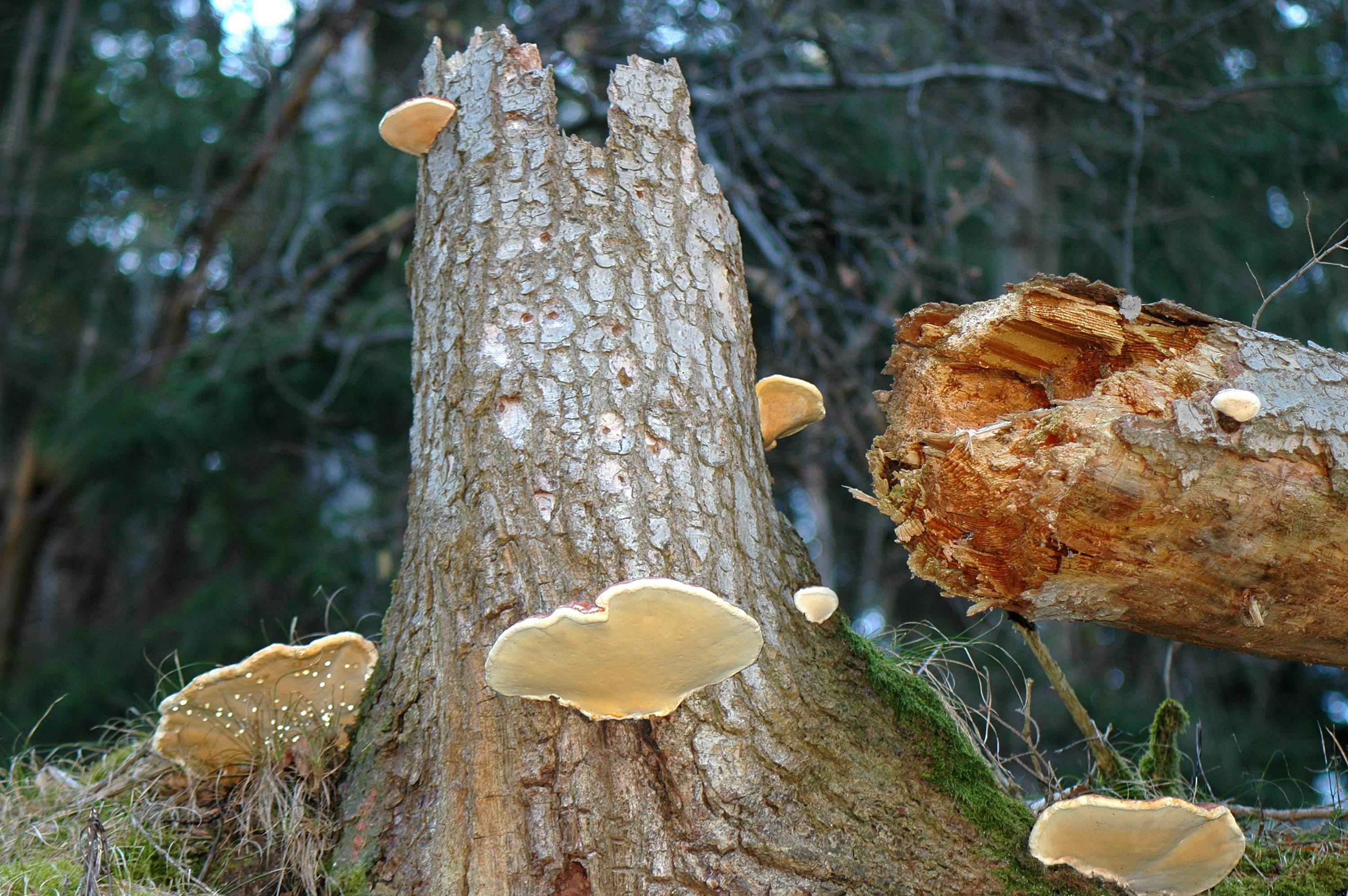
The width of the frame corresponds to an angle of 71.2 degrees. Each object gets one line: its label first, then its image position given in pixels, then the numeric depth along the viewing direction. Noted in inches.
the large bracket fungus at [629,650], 62.7
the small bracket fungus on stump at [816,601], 86.0
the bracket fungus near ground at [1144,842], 67.3
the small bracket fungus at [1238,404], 69.4
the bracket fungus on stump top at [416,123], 99.4
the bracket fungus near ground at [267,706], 86.3
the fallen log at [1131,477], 70.6
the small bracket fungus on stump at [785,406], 100.7
